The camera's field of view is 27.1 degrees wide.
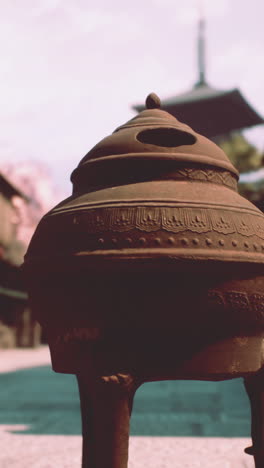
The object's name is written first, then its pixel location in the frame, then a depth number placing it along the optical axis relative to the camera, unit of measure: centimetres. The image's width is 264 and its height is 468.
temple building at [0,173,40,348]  2014
